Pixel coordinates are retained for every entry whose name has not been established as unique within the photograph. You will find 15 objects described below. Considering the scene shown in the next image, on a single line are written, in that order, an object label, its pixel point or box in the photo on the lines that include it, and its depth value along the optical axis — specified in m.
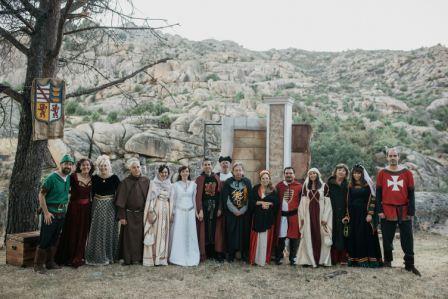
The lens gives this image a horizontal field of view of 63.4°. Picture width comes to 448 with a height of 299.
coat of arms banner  5.56
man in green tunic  5.16
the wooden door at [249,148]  8.34
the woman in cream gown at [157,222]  5.71
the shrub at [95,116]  22.48
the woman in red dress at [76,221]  5.48
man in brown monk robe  5.69
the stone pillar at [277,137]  8.02
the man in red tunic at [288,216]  5.93
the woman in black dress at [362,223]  5.77
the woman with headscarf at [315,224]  5.79
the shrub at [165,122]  18.52
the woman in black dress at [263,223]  5.86
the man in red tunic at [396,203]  5.56
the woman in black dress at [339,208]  5.81
